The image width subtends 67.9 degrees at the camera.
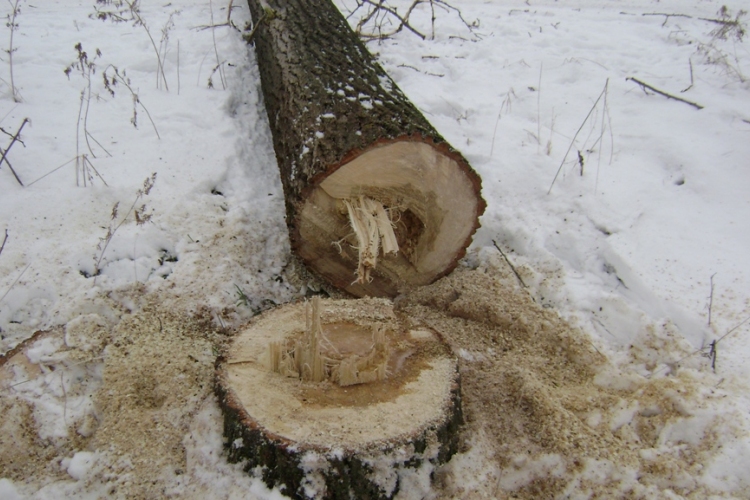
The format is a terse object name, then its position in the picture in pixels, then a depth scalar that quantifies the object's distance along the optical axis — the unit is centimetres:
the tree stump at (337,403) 150
